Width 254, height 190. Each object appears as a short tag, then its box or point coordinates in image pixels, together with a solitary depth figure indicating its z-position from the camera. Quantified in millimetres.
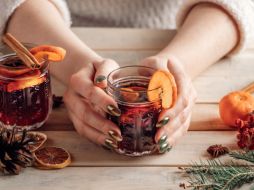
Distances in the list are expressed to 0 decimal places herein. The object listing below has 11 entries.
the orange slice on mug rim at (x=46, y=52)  849
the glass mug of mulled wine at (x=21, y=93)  818
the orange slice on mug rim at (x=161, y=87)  791
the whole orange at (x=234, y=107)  876
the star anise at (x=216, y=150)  818
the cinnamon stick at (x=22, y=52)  817
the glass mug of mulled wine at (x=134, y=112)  795
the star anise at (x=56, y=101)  928
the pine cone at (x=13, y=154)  777
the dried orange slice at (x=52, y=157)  793
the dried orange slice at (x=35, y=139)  814
